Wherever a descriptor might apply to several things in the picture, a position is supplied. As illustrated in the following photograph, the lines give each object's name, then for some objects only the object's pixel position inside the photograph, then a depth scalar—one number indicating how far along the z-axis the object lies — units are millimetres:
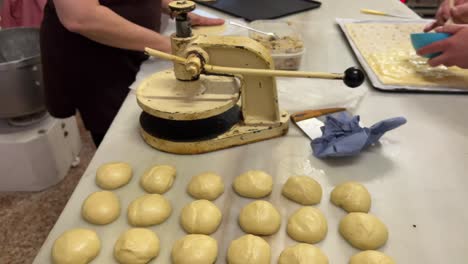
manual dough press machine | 819
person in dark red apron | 1118
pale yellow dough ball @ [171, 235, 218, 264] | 614
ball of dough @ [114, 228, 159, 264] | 618
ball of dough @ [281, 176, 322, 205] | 738
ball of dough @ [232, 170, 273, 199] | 753
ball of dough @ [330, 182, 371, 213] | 719
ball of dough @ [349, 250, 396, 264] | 617
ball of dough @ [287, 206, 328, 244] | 663
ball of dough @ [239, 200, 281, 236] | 675
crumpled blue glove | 845
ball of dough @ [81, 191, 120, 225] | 687
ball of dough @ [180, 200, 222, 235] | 674
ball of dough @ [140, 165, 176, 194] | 761
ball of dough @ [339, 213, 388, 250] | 654
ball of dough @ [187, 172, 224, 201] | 748
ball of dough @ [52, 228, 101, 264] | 615
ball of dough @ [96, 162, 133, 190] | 771
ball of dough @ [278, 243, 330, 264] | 617
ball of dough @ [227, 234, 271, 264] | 617
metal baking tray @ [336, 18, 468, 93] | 1118
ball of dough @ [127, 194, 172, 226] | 689
